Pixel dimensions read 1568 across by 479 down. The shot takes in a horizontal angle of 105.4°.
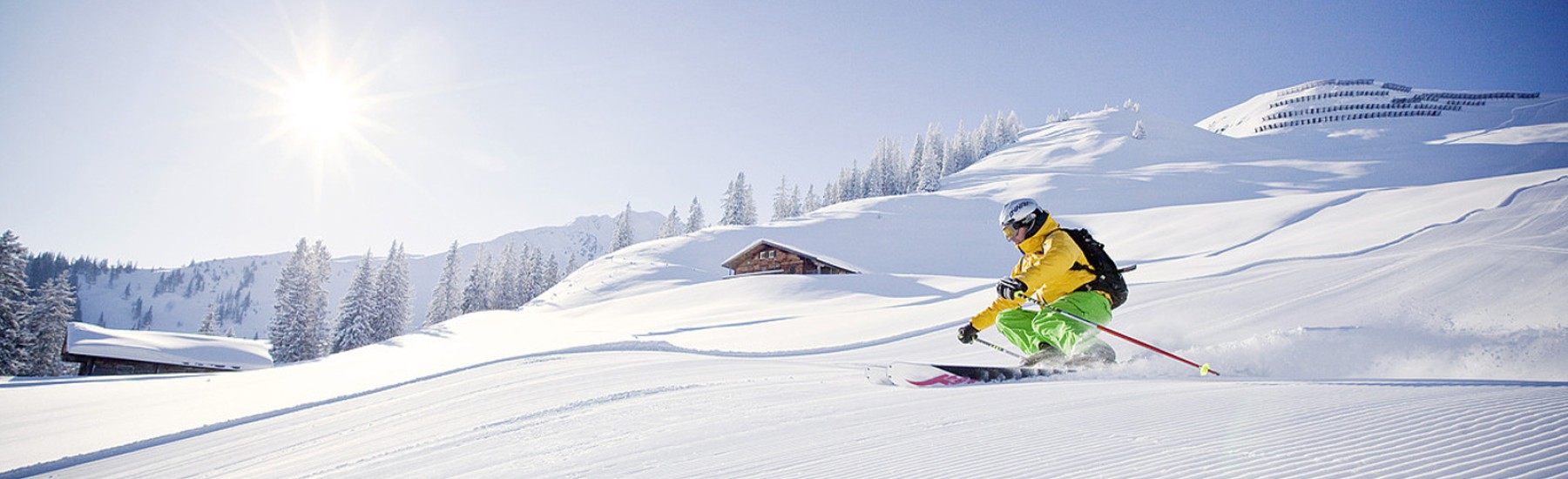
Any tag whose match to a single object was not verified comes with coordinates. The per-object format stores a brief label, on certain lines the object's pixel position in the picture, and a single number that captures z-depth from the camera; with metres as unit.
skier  5.08
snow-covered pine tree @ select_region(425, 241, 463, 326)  57.91
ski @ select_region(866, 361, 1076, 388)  4.86
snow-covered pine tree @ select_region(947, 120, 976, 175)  102.12
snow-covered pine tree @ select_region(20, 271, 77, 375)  33.34
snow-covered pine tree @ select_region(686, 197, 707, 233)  80.94
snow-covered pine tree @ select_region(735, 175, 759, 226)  75.69
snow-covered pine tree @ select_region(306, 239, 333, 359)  42.31
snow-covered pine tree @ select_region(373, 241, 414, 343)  44.69
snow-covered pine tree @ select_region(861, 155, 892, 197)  93.38
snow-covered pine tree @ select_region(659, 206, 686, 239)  81.94
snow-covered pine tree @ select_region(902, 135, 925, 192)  92.25
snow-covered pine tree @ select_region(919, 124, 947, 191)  86.94
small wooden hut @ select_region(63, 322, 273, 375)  29.33
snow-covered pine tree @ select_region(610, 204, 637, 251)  74.62
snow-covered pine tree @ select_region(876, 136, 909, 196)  93.12
